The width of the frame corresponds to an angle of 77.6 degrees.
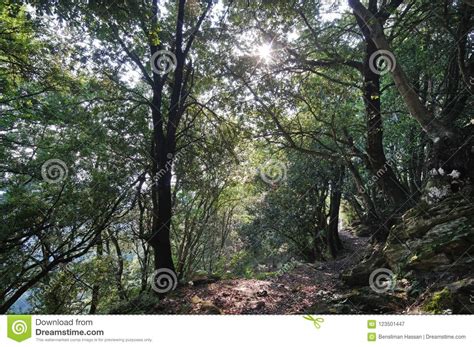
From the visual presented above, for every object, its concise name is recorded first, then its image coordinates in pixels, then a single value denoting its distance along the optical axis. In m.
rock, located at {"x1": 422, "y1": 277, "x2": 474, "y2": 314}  3.22
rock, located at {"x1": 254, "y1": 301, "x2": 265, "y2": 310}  5.47
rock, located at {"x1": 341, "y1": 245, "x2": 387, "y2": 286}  5.81
